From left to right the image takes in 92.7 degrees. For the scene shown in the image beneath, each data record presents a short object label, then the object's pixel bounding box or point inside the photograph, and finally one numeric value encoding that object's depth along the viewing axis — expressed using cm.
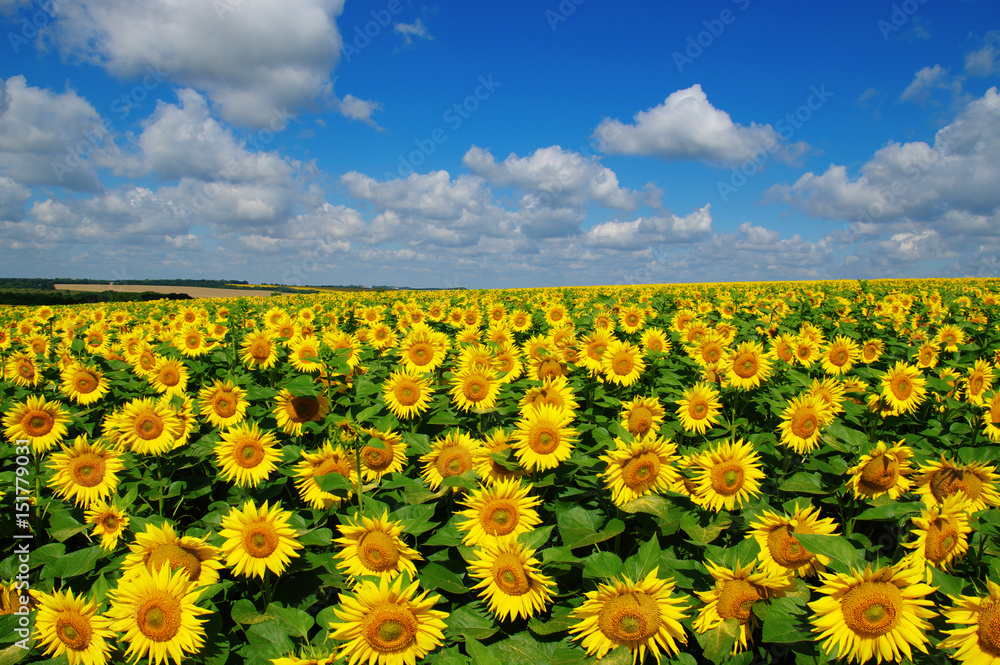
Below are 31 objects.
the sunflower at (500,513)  264
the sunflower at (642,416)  347
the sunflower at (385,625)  205
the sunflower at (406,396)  436
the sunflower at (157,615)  228
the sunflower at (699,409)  407
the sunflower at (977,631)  168
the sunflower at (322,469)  333
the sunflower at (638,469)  272
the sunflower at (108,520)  329
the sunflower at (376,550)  248
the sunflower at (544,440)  306
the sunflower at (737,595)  215
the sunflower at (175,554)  257
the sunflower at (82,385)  524
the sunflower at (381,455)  347
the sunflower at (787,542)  232
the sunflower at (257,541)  270
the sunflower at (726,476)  274
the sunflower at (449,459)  321
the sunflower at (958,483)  261
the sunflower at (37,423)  408
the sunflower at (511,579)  230
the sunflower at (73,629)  234
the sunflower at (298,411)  417
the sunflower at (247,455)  356
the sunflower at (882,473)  273
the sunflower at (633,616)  202
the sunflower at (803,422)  349
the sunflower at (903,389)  450
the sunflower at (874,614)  185
